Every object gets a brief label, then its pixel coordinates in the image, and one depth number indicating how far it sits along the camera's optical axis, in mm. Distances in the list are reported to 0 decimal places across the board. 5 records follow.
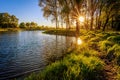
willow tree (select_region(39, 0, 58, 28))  25921
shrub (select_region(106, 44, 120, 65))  4387
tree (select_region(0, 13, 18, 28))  44573
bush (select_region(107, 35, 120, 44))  6777
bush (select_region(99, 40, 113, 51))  6217
